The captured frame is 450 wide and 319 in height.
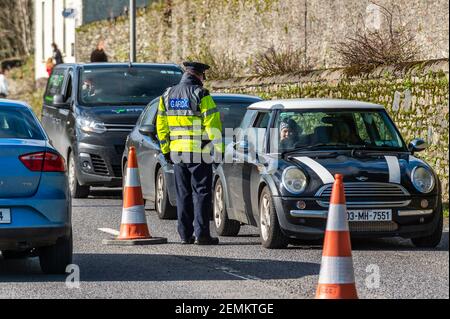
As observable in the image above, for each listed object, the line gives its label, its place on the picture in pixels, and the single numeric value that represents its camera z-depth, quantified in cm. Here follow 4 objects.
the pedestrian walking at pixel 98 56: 4000
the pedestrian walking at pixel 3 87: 3916
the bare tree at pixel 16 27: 6719
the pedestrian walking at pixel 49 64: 5054
